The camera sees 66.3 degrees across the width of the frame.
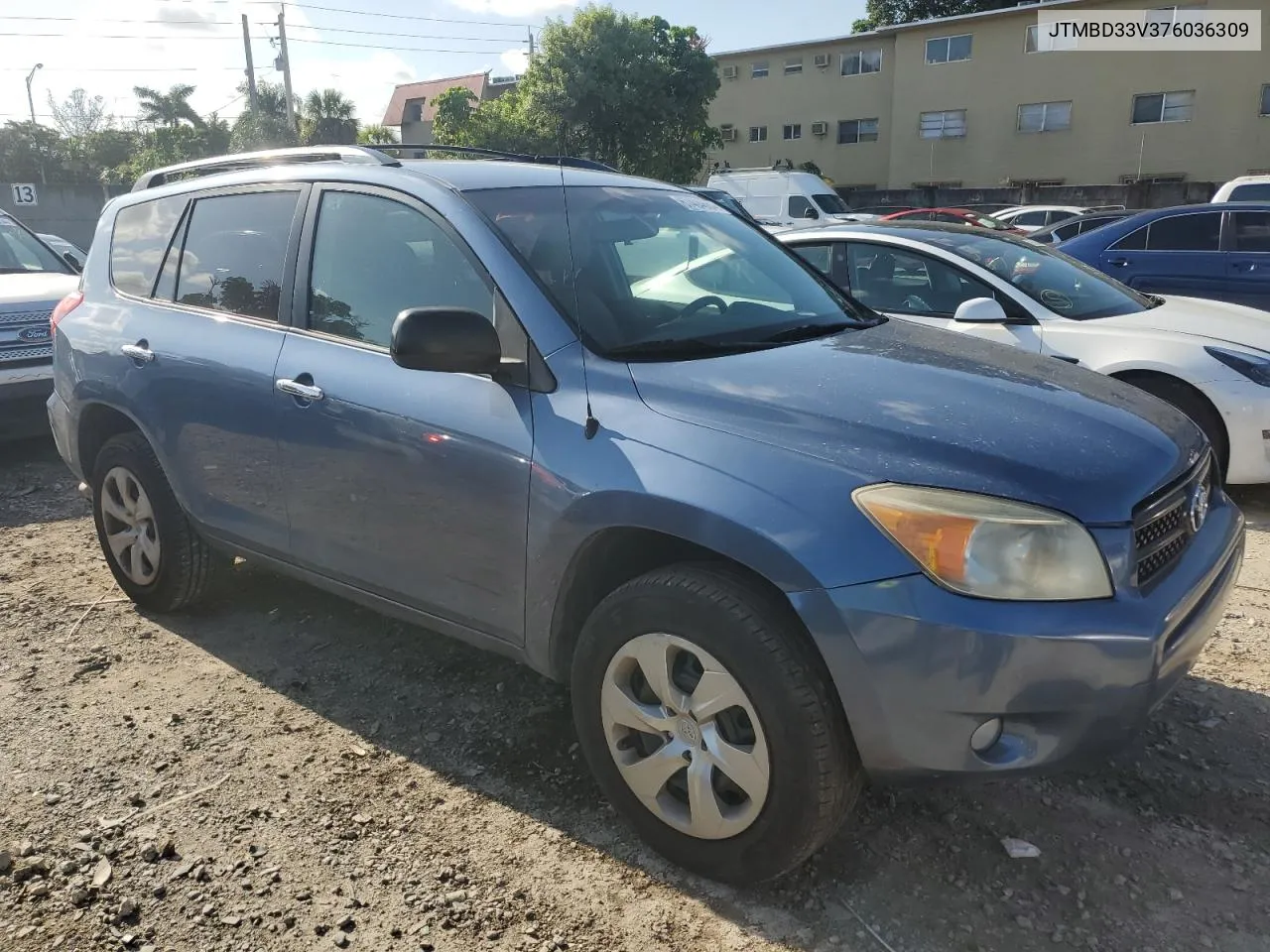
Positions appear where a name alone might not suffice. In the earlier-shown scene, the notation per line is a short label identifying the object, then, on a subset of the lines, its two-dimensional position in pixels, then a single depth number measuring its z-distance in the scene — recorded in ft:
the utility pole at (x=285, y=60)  116.92
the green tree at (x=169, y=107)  168.55
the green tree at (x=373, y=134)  139.85
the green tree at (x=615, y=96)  108.17
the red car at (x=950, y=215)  60.95
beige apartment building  99.71
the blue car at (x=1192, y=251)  27.73
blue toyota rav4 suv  6.84
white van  68.28
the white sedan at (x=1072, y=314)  16.81
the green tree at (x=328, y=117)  171.32
